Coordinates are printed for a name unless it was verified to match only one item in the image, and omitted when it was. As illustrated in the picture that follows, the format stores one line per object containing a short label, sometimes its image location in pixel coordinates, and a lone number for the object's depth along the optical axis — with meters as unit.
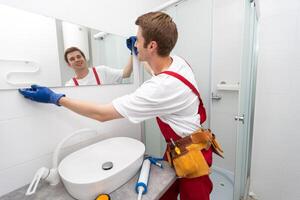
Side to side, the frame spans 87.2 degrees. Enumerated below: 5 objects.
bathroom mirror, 0.72
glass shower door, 1.07
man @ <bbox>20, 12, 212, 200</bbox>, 0.76
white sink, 0.67
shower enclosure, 1.16
